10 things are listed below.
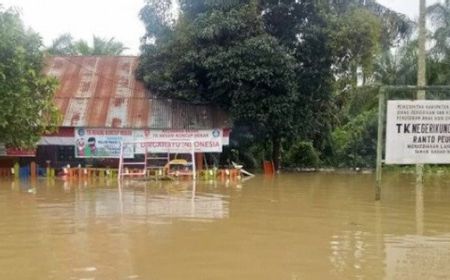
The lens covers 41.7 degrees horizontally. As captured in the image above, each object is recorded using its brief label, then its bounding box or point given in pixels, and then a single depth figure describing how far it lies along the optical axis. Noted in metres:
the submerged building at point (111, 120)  21.52
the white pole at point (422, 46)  16.38
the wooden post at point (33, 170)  21.05
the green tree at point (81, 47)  34.72
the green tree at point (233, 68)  22.33
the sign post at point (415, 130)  12.38
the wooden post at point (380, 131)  12.23
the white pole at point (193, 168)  19.38
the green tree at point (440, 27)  27.38
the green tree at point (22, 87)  17.59
